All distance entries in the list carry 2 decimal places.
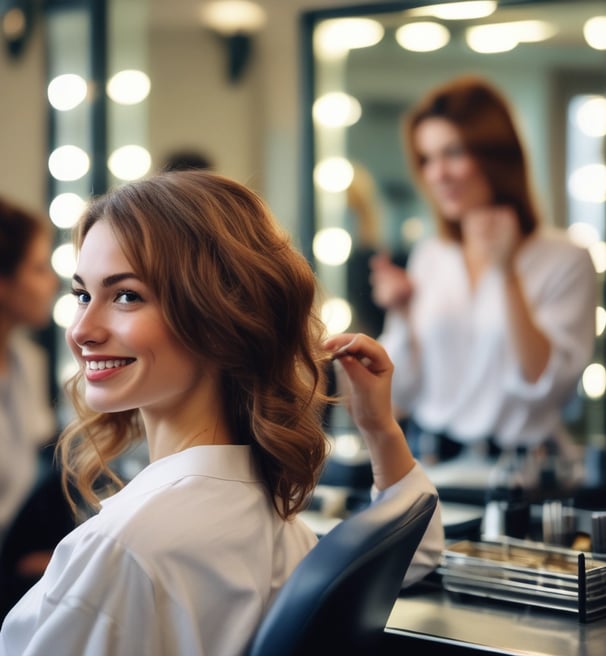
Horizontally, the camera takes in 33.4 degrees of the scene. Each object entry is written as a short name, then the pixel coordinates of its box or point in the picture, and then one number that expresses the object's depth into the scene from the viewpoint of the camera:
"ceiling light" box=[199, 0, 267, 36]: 3.73
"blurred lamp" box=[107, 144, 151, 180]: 3.21
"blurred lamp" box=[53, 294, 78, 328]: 3.16
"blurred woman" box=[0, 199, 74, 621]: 2.01
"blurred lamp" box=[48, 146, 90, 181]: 3.12
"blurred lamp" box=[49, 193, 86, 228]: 3.16
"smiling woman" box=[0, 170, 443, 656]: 0.83
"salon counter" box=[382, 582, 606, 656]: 0.98
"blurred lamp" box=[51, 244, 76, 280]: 3.13
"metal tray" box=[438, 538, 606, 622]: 1.06
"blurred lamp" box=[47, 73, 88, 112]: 3.08
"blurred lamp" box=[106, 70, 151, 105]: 3.20
